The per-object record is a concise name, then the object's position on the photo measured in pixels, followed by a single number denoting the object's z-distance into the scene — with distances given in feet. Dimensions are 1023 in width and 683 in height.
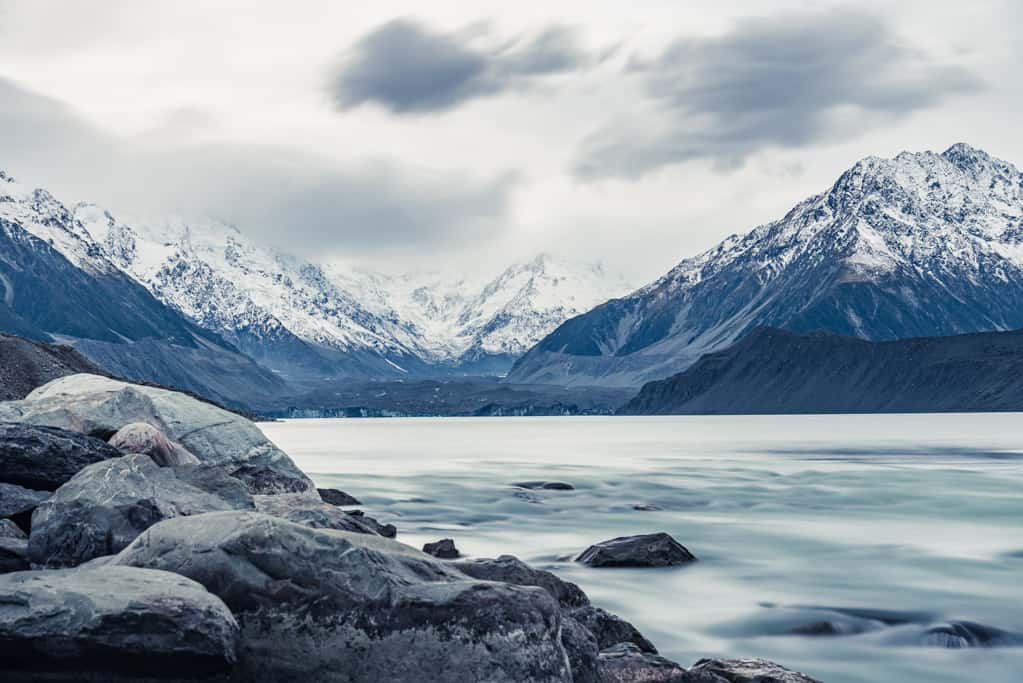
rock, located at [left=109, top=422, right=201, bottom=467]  86.48
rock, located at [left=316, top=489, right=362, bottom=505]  162.08
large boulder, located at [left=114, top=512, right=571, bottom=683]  43.55
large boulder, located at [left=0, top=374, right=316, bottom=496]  96.84
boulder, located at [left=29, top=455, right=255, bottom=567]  56.18
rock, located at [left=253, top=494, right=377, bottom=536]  69.10
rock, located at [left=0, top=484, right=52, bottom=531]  69.51
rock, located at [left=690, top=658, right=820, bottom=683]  56.90
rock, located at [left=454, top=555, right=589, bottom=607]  61.05
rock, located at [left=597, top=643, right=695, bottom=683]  54.03
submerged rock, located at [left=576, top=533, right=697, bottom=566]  106.83
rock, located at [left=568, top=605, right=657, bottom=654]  64.95
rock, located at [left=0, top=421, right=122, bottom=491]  71.61
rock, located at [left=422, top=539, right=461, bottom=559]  104.51
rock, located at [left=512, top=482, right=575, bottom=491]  220.02
